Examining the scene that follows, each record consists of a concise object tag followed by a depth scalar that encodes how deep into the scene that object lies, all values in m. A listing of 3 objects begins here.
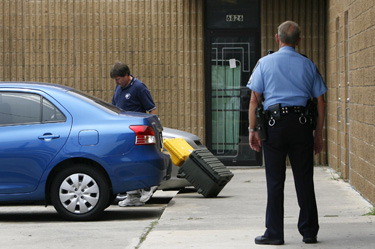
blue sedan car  14.53
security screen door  24.51
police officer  11.05
